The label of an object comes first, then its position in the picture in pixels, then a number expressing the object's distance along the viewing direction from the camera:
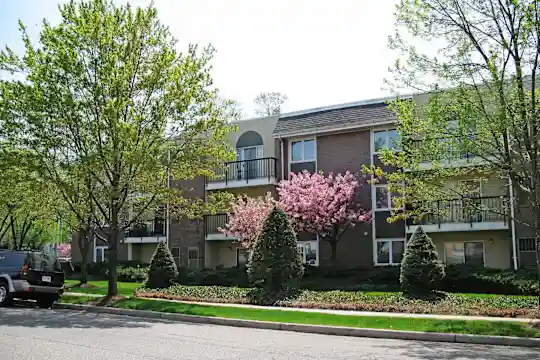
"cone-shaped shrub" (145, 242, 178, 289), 26.42
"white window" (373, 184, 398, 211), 29.31
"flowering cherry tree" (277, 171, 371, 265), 27.95
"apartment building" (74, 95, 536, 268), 27.25
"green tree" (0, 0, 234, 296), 19.11
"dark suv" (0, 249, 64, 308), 19.02
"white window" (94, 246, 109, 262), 42.02
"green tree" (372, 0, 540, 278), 14.41
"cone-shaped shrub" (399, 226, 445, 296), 20.22
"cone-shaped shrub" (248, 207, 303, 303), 21.38
